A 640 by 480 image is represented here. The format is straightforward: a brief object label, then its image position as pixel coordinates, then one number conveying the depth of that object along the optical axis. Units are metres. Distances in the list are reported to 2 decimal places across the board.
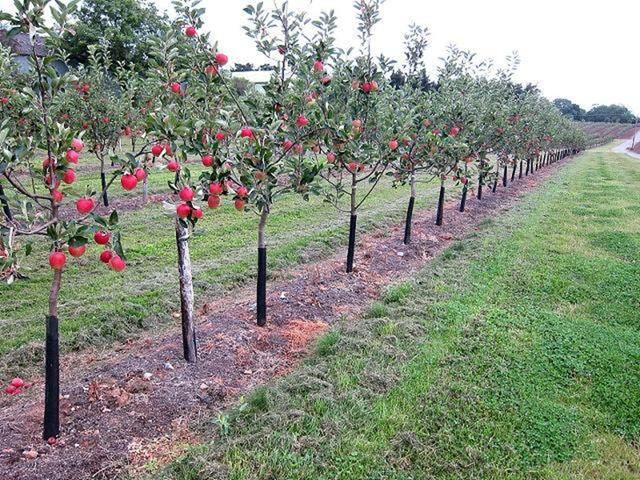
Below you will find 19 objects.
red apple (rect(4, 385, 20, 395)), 4.16
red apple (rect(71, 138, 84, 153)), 3.51
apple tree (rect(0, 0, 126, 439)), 3.18
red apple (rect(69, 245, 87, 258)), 3.31
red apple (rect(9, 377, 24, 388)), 4.14
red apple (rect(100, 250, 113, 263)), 3.43
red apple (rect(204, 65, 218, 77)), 5.24
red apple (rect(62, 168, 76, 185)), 3.55
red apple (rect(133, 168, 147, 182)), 3.53
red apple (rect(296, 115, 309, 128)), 5.53
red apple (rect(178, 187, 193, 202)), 3.77
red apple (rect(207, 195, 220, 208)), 4.33
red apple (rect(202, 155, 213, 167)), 4.38
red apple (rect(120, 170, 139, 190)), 3.40
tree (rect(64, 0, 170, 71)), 33.95
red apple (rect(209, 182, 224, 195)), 4.27
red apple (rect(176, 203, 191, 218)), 3.77
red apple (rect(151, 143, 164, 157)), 3.69
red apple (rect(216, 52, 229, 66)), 5.14
